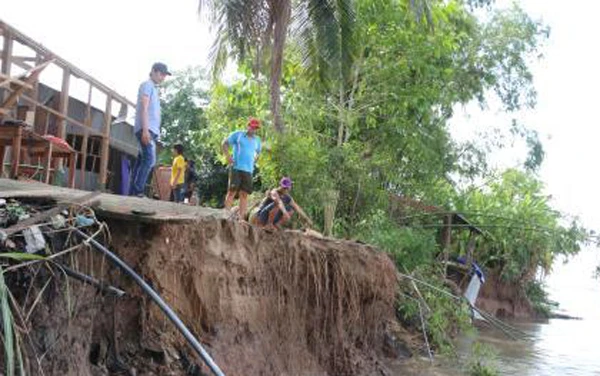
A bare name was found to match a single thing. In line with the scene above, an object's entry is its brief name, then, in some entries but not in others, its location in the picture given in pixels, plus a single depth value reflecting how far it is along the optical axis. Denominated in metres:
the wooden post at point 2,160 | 9.15
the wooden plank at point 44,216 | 4.74
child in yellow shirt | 12.77
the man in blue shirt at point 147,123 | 8.57
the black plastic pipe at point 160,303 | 4.50
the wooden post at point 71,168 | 11.03
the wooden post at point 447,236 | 19.67
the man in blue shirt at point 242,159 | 10.41
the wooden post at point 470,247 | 22.92
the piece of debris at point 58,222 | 5.16
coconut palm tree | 10.95
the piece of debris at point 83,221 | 5.33
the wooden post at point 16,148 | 8.45
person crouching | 11.14
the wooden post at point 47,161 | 9.73
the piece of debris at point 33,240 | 4.85
